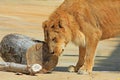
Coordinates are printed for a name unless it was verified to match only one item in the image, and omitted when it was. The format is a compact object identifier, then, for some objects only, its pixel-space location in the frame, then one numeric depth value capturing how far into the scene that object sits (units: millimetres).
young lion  12078
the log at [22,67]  11758
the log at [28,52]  12148
